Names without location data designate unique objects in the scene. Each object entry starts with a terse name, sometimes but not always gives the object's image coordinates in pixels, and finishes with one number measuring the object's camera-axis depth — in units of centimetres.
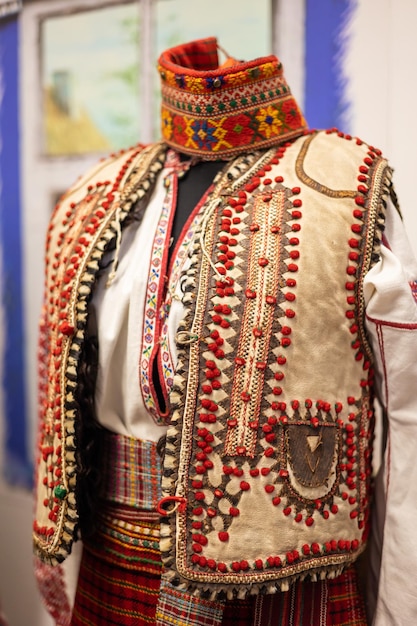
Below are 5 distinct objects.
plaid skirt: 108
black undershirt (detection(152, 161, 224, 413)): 120
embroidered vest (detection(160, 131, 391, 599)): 100
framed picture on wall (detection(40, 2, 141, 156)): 181
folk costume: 101
